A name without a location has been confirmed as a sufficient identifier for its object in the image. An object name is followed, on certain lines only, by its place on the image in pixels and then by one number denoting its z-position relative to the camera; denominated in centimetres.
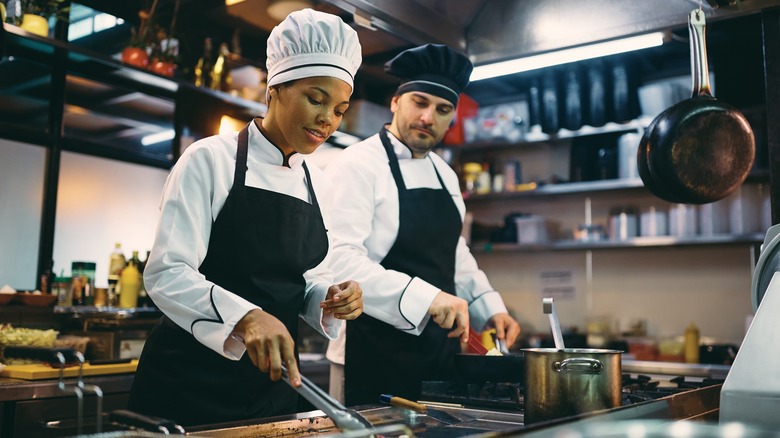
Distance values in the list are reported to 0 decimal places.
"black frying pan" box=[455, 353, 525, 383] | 175
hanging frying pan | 223
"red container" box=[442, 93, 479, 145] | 513
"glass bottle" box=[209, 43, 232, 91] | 389
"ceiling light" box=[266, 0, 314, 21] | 362
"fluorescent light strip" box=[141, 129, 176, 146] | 392
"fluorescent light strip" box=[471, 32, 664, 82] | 300
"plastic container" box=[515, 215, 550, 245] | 483
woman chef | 151
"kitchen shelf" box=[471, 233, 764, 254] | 406
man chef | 208
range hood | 279
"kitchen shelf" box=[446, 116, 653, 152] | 438
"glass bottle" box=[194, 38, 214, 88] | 385
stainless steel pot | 132
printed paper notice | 494
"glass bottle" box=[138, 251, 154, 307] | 349
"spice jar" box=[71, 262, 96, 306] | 332
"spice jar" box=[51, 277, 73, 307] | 323
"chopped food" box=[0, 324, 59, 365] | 271
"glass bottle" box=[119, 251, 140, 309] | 342
